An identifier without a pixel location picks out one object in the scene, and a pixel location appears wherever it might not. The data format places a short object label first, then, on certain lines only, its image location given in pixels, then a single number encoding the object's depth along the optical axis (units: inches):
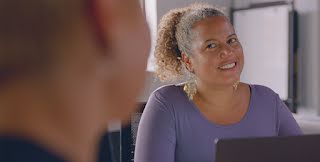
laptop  69.9
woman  88.1
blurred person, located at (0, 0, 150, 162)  21.3
